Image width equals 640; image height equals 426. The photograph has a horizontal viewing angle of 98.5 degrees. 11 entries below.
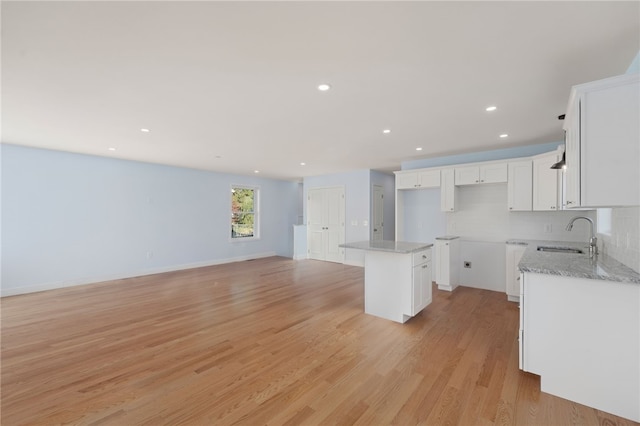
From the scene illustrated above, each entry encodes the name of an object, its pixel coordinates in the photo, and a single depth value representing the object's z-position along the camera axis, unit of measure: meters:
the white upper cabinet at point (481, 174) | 4.50
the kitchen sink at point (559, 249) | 3.56
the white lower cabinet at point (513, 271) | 4.14
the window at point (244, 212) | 8.12
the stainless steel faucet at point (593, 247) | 2.86
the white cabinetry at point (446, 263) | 4.75
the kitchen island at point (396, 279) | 3.39
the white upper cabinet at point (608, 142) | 1.68
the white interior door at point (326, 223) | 7.67
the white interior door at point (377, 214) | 7.29
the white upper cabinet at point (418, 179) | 5.16
